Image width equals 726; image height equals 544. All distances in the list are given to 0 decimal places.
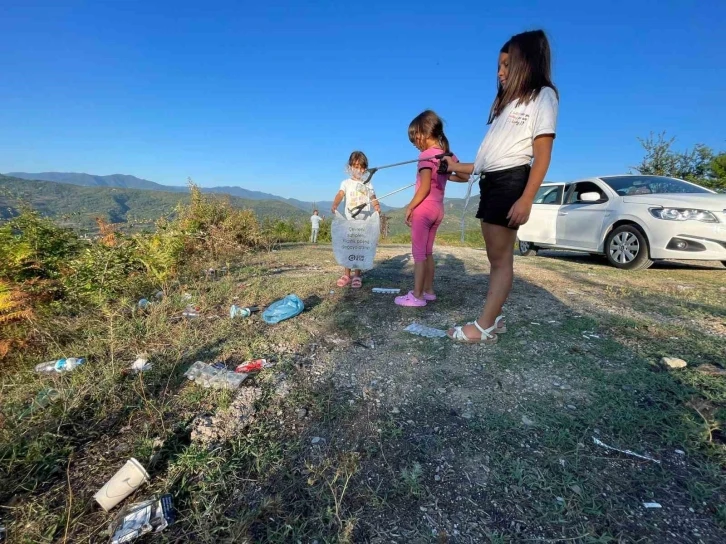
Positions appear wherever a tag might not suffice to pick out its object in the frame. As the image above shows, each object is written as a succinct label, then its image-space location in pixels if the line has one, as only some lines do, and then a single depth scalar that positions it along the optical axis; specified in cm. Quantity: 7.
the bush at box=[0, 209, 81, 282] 272
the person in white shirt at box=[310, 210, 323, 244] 1338
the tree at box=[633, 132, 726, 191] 1330
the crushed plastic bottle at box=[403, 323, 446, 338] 252
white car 467
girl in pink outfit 287
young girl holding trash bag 371
